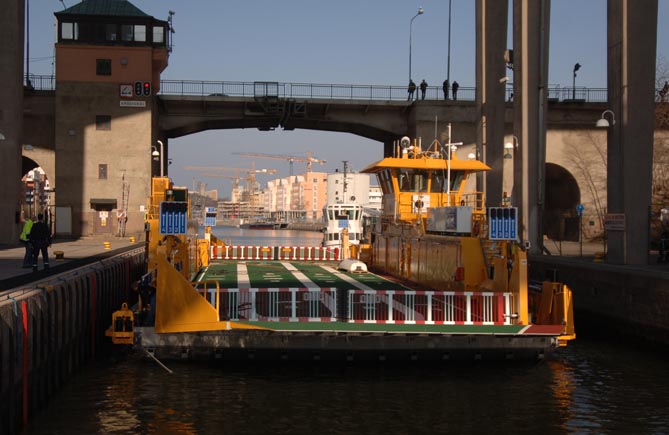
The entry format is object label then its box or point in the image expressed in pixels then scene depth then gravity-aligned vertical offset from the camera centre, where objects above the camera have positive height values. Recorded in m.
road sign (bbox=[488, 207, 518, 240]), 17.70 -0.07
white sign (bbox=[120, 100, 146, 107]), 56.09 +8.41
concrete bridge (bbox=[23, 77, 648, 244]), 57.88 +7.79
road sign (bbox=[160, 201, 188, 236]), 18.73 -0.01
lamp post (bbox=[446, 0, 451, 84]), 71.31 +16.19
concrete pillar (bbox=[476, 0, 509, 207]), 46.25 +8.07
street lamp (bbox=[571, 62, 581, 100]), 59.41 +9.98
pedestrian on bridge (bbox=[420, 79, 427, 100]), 59.20 +10.24
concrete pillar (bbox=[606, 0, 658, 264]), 28.91 +3.95
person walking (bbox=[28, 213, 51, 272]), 26.08 -0.76
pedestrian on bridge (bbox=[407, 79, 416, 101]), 59.59 +10.11
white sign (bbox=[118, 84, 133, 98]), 56.25 +9.37
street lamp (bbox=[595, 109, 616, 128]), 27.94 +3.81
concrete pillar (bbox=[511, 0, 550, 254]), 38.59 +5.19
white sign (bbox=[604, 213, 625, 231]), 29.42 -0.02
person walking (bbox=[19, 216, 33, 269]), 27.40 -1.14
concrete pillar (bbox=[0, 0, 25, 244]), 45.62 +6.32
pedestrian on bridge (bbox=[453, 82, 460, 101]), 59.42 +10.21
